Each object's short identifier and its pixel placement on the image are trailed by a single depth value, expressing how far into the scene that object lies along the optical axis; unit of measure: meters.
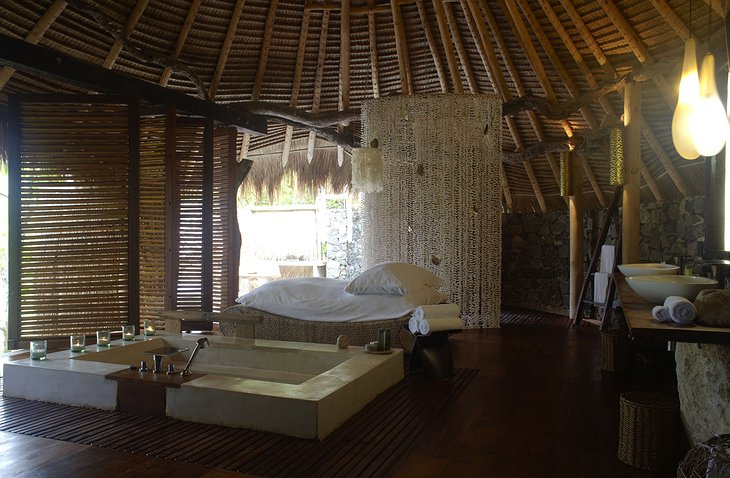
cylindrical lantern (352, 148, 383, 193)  6.07
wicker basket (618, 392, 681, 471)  2.52
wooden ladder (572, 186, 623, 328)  5.93
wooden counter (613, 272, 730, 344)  1.72
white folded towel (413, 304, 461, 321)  4.18
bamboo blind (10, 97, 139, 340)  4.88
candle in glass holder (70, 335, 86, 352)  3.95
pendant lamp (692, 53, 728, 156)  2.24
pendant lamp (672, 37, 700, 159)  2.33
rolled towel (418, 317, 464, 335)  4.06
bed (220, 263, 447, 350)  4.79
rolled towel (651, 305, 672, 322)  1.87
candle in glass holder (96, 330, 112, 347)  4.13
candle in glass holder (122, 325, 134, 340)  4.35
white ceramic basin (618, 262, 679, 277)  2.99
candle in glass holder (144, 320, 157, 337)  4.57
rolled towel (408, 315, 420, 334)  4.18
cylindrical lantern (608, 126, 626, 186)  5.43
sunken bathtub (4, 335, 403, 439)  2.99
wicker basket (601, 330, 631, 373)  4.26
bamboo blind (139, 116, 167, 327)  5.45
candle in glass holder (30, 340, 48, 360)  3.66
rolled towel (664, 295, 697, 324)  1.82
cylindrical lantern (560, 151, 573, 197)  6.50
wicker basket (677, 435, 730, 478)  1.69
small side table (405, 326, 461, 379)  4.13
